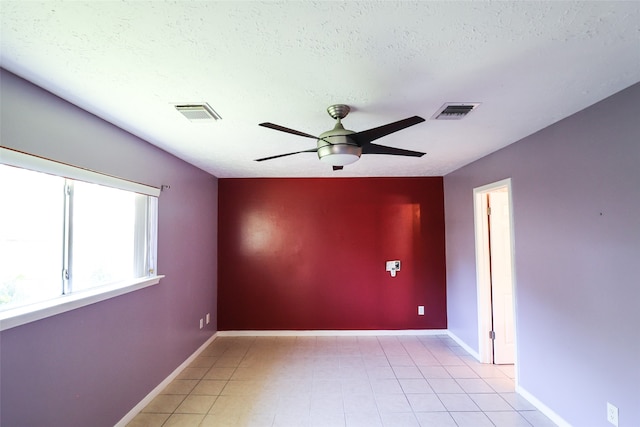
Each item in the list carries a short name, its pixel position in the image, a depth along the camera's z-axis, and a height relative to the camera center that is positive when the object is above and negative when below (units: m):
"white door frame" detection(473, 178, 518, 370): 3.29 -0.58
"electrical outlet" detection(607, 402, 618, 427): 1.73 -1.16
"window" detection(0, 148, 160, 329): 1.49 -0.02
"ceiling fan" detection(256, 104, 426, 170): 1.56 +0.52
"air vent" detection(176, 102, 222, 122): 1.83 +0.81
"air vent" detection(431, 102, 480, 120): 1.85 +0.81
